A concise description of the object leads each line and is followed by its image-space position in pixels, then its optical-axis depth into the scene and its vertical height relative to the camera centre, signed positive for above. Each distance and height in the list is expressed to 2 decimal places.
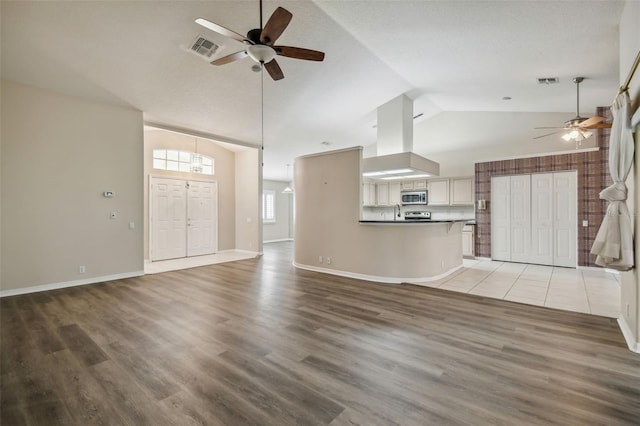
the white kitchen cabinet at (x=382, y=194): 9.79 +0.64
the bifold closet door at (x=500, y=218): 7.09 -0.17
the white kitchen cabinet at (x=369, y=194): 9.96 +0.65
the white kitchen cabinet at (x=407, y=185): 9.08 +0.88
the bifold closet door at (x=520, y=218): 6.80 -0.17
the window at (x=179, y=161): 7.48 +1.45
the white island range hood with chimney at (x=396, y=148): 5.45 +1.38
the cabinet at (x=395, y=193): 9.43 +0.64
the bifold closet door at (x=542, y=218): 6.52 -0.16
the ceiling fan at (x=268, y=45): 2.42 +1.67
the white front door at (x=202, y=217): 8.01 -0.14
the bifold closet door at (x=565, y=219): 6.25 -0.18
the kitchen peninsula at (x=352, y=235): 4.98 -0.45
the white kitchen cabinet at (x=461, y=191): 7.96 +0.59
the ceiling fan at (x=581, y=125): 4.39 +1.42
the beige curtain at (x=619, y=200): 2.64 +0.11
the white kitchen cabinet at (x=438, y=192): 8.38 +0.60
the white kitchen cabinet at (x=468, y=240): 7.64 -0.80
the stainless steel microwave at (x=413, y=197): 8.69 +0.47
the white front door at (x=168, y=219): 7.31 -0.17
